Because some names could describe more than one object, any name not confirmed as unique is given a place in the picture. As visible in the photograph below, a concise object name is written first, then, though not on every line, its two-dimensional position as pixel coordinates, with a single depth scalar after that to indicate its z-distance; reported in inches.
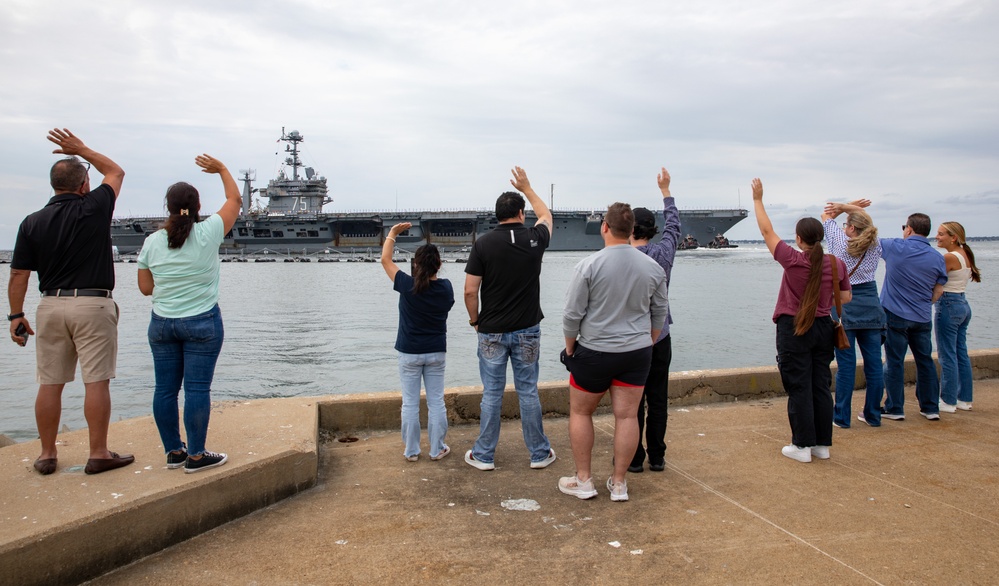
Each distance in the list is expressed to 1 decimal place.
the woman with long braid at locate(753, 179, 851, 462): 142.9
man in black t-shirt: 133.0
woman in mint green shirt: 114.3
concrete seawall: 90.6
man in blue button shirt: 179.0
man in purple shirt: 136.7
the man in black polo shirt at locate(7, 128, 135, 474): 112.3
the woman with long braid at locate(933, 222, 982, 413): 188.9
